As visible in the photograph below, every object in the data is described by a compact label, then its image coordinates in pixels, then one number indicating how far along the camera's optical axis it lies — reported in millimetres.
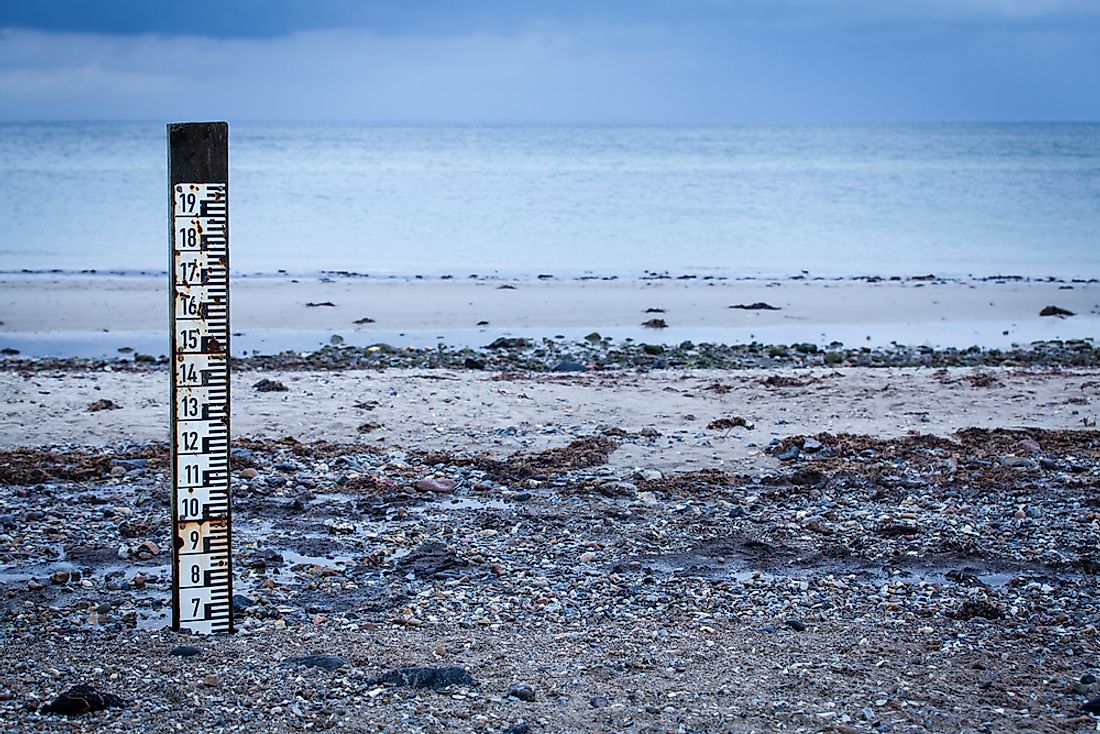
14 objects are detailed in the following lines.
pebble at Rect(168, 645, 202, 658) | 5398
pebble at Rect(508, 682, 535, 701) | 5039
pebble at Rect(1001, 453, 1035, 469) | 9219
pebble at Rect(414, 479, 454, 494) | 8516
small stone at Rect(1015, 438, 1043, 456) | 9602
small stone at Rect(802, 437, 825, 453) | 9711
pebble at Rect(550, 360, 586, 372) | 14828
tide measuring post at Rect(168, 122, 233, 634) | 5320
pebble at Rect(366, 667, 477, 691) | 5133
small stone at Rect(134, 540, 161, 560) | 6913
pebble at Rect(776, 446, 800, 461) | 9539
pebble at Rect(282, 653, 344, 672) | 5300
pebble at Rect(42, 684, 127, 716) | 4754
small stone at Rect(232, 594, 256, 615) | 6054
